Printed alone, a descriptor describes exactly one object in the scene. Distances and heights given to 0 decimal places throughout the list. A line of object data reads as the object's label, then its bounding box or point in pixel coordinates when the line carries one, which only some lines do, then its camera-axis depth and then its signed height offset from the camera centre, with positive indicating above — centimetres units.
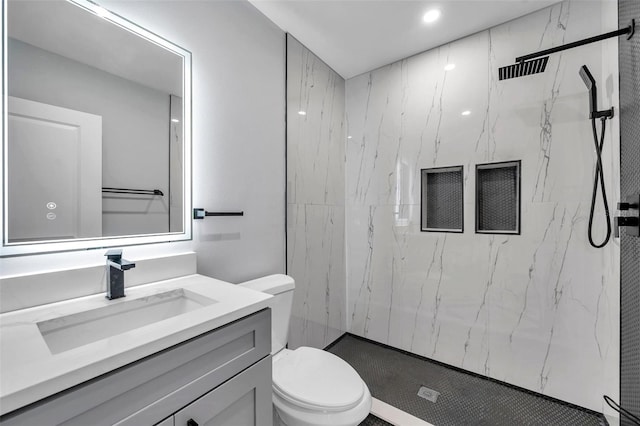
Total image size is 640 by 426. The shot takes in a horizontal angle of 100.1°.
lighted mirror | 91 +32
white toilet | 114 -81
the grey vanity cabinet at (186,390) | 57 -47
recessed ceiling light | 174 +130
